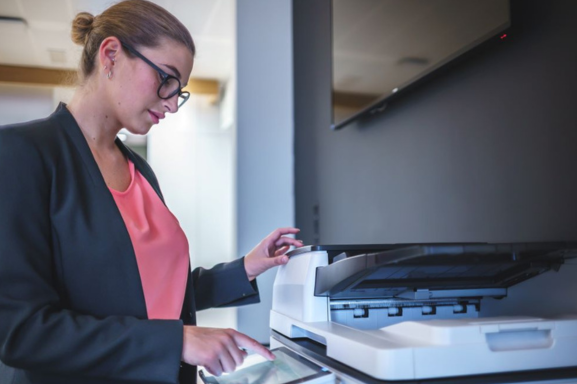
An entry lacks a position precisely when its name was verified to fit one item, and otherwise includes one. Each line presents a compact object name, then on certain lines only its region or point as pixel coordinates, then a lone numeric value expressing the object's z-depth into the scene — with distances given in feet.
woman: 2.53
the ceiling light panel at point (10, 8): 11.58
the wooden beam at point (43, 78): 14.02
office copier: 2.34
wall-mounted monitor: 4.17
